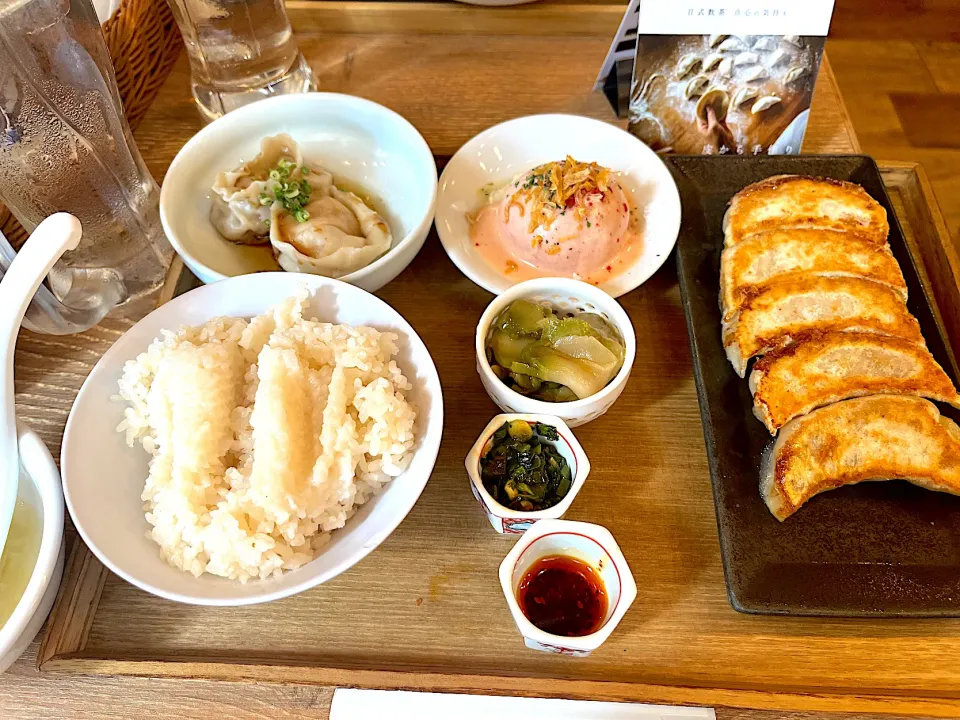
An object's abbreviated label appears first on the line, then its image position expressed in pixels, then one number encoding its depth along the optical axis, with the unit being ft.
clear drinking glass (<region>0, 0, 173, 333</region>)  1.08
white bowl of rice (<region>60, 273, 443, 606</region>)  0.95
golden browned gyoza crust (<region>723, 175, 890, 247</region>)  1.32
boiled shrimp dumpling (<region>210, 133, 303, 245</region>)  1.31
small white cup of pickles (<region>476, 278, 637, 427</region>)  1.09
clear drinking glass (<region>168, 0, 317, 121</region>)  1.47
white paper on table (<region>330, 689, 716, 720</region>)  0.97
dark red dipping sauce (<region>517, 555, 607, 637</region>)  0.99
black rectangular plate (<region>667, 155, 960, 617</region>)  1.01
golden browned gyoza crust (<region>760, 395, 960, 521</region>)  1.08
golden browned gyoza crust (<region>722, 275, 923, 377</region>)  1.21
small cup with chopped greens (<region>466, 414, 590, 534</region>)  1.02
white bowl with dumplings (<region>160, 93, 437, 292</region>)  1.28
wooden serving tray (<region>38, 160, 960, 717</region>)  0.99
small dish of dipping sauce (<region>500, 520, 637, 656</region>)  0.95
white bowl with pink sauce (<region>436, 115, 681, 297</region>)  1.31
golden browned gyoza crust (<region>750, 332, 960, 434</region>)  1.15
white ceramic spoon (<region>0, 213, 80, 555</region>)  0.99
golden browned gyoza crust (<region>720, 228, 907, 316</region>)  1.27
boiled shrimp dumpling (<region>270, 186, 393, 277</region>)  1.26
